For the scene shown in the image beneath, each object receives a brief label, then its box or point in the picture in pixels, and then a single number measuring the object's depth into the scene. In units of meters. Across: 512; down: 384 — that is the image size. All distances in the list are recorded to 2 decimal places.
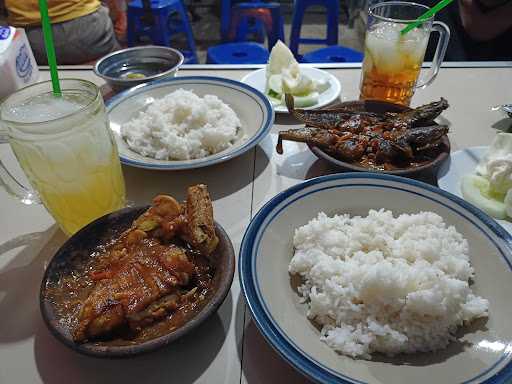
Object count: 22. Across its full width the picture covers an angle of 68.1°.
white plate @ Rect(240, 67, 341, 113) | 0.58
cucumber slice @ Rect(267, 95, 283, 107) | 0.58
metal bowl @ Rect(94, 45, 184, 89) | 0.62
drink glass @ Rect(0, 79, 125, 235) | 0.33
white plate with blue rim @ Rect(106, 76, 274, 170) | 0.44
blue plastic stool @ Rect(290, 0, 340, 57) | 1.09
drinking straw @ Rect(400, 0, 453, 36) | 0.49
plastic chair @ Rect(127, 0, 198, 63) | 1.17
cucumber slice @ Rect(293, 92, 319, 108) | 0.58
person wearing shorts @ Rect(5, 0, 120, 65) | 0.94
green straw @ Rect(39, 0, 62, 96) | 0.31
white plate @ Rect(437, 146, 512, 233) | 0.41
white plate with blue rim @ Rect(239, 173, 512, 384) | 0.25
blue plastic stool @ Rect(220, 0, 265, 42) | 1.26
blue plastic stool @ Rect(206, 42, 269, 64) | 0.98
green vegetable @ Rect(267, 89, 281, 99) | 0.60
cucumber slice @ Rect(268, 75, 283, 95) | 0.60
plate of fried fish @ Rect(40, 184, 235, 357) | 0.27
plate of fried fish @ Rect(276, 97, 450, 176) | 0.43
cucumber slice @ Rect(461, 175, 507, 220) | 0.39
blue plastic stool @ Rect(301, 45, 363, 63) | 0.92
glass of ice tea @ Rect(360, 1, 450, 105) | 0.52
